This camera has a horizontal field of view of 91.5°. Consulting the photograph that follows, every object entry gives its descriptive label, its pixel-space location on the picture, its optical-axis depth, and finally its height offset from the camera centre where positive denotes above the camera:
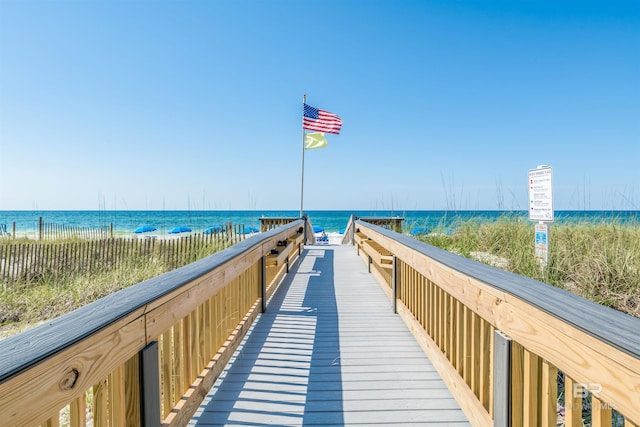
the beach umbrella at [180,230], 21.78 -1.36
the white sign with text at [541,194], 4.59 +0.26
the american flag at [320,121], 11.97 +3.52
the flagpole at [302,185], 12.23 +1.03
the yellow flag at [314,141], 12.91 +2.93
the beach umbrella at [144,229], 21.77 -1.31
